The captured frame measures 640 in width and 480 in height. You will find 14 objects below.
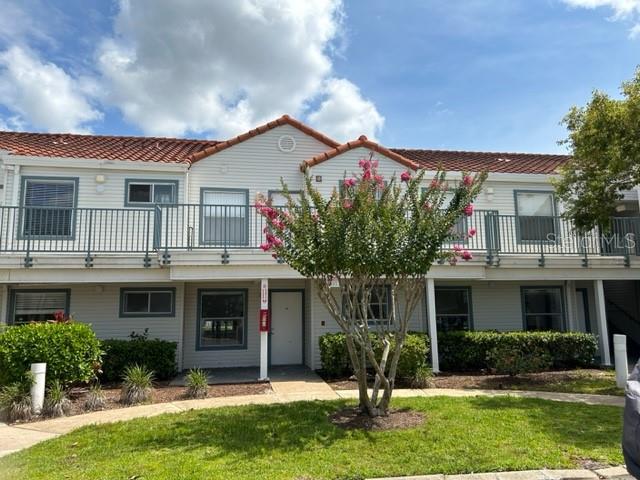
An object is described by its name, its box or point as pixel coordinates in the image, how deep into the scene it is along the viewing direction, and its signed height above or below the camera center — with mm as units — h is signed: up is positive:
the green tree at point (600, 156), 9625 +3173
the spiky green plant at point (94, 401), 8031 -1922
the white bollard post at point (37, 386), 7664 -1554
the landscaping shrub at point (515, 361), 10398 -1679
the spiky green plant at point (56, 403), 7625 -1859
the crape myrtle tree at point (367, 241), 6602 +809
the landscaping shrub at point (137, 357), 10445 -1453
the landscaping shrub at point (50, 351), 8039 -1009
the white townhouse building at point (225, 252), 10625 +1095
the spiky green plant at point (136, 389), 8430 -1794
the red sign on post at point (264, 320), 10375 -593
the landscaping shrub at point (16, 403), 7441 -1804
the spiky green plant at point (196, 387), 8836 -1840
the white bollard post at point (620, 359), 9330 -1479
